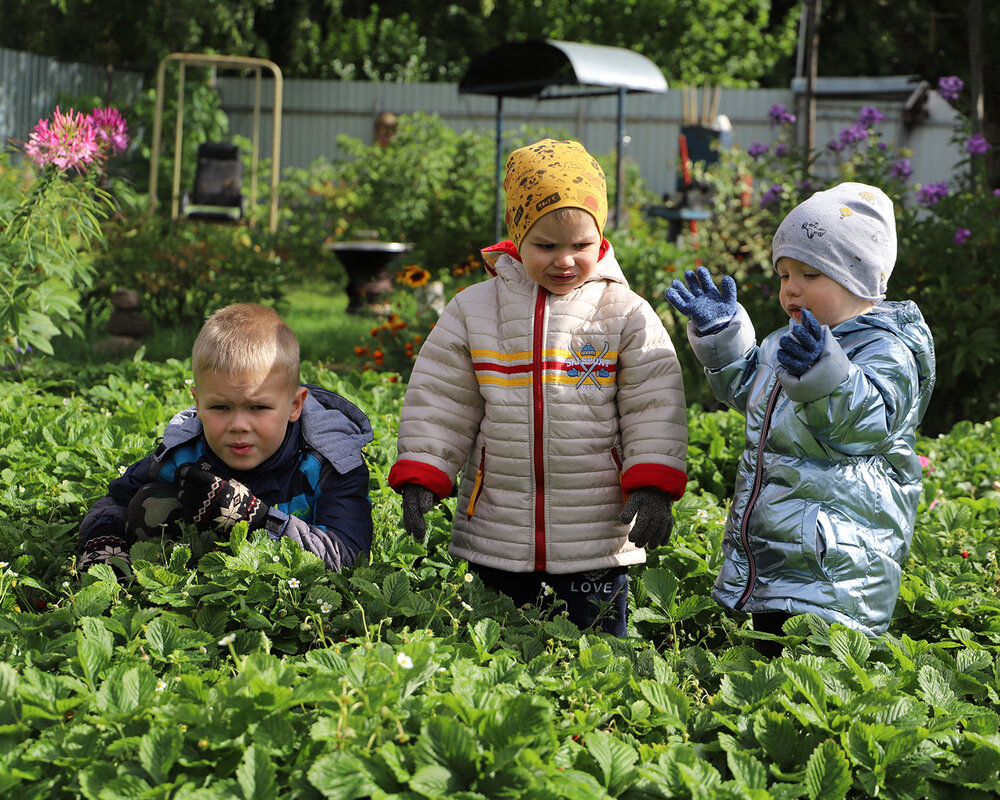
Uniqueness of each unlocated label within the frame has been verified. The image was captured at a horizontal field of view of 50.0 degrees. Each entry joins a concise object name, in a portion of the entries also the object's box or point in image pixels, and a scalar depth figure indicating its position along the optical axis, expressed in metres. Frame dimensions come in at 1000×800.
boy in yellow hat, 2.68
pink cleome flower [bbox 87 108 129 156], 5.03
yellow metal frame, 12.14
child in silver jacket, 2.40
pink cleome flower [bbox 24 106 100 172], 4.64
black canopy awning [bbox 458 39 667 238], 9.35
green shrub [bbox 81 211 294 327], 7.92
